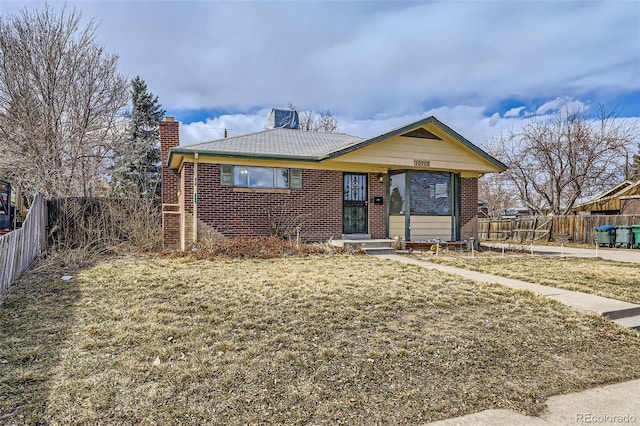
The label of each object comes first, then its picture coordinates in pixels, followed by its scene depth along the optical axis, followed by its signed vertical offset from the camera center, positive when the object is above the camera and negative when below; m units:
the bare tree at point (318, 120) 33.56 +8.11
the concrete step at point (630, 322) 4.82 -1.37
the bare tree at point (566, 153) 21.05 +3.39
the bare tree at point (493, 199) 33.15 +1.44
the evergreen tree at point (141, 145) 20.76 +4.00
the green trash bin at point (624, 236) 16.41 -0.97
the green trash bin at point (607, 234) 17.14 -0.90
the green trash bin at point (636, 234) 16.08 -0.85
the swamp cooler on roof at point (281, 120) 16.94 +4.13
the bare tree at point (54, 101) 16.06 +4.95
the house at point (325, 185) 11.48 +0.95
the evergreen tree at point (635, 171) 30.40 +3.50
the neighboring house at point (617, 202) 22.96 +0.72
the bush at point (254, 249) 9.62 -0.90
